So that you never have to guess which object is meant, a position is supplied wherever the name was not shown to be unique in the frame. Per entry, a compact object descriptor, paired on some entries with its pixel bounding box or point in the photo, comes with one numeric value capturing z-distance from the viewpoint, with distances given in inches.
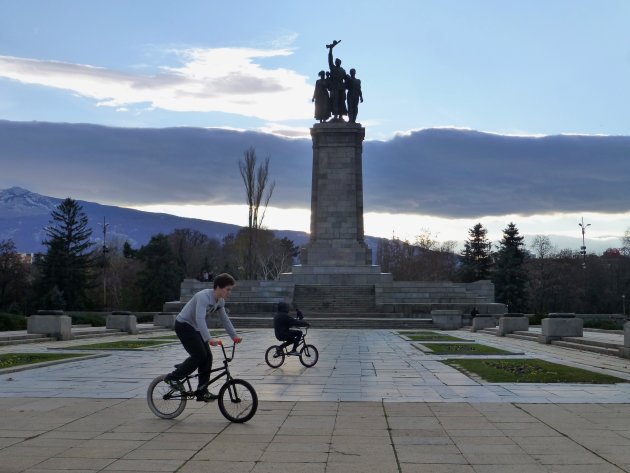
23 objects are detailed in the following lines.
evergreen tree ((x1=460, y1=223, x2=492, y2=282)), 3469.5
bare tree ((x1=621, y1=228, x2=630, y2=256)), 3968.0
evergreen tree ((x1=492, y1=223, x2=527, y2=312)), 2856.8
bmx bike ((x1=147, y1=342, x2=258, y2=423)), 354.9
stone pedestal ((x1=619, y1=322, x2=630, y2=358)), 698.2
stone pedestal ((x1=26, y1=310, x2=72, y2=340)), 982.4
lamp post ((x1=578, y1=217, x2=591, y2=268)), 3712.1
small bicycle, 619.3
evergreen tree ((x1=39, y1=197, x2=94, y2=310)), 2731.3
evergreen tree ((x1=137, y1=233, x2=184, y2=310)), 2987.2
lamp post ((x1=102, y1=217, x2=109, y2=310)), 2953.5
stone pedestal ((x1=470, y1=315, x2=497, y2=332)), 1358.3
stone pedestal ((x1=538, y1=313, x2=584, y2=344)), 935.0
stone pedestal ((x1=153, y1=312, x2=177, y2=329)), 1433.3
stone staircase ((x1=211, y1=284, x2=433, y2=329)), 1421.0
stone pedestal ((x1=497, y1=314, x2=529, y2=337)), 1163.9
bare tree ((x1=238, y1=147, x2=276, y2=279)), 2613.2
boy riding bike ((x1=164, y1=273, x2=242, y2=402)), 358.9
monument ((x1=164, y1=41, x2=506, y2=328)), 1651.1
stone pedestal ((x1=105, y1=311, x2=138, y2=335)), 1234.0
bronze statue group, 1945.1
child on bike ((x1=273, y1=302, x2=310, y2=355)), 611.5
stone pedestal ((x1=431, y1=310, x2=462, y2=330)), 1437.0
